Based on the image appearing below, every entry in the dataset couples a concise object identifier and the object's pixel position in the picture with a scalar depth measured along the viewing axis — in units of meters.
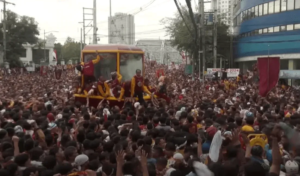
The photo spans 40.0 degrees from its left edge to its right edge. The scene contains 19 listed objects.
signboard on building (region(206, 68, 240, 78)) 27.04
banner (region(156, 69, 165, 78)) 21.54
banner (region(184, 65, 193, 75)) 30.03
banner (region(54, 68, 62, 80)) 25.48
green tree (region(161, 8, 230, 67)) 42.19
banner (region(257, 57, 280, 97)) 10.87
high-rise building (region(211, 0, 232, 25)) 44.78
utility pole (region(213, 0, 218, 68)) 30.82
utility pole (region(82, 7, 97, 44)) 41.77
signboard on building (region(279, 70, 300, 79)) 23.50
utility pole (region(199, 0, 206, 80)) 24.27
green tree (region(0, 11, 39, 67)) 49.78
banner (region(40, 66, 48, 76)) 32.47
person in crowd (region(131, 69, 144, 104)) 12.29
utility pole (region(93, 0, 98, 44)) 35.88
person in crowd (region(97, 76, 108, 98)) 13.03
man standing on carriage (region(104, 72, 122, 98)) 12.81
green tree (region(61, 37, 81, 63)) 88.04
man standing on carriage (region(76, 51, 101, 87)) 14.05
